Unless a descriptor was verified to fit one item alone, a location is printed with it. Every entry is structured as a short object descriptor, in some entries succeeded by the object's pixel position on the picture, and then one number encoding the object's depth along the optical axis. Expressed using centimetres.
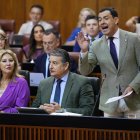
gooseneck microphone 916
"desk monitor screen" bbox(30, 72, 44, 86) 1100
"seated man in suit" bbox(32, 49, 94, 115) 930
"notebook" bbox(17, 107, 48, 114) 795
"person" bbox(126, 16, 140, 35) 1648
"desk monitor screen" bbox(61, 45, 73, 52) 1428
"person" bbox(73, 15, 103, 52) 1371
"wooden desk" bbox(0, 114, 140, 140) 733
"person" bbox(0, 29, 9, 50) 1174
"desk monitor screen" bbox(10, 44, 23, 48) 1479
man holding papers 854
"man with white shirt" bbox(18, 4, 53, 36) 1736
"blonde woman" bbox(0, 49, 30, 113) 991
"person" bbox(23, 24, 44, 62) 1371
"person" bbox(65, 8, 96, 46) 1617
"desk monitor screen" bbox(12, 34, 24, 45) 1588
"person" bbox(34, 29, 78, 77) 1195
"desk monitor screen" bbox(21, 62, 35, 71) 1220
